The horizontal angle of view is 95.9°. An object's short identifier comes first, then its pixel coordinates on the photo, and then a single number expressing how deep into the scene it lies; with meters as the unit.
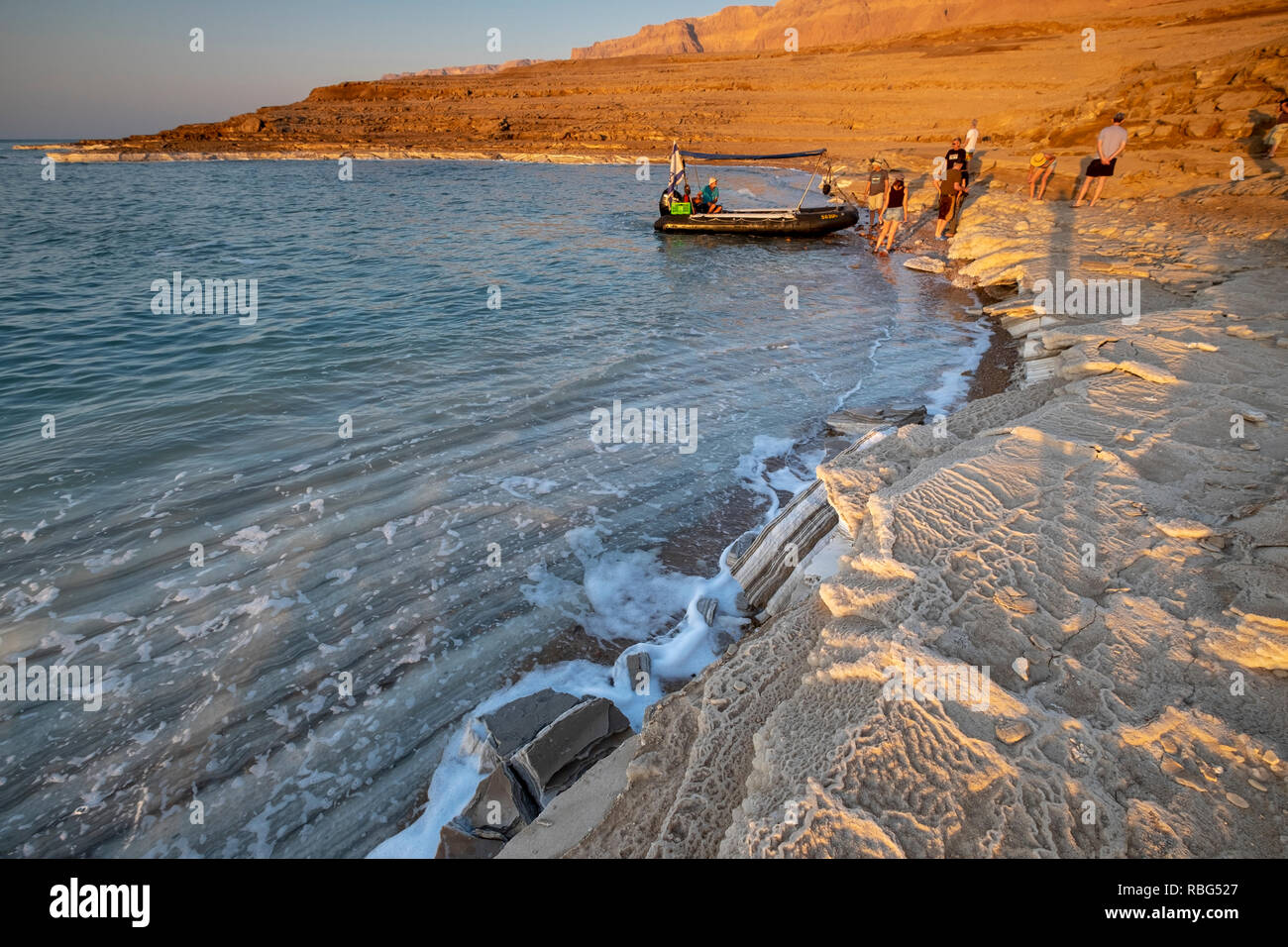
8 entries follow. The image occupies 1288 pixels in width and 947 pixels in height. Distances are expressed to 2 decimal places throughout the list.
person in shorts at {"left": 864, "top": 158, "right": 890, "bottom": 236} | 18.14
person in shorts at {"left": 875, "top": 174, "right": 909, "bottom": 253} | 16.88
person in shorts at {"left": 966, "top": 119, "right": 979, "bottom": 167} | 18.65
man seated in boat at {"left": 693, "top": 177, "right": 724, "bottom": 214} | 20.38
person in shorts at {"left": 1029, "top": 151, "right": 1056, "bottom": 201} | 15.70
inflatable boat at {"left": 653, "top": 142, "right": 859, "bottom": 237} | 19.11
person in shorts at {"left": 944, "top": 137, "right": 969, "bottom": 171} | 15.84
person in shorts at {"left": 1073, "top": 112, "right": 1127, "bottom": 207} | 13.24
